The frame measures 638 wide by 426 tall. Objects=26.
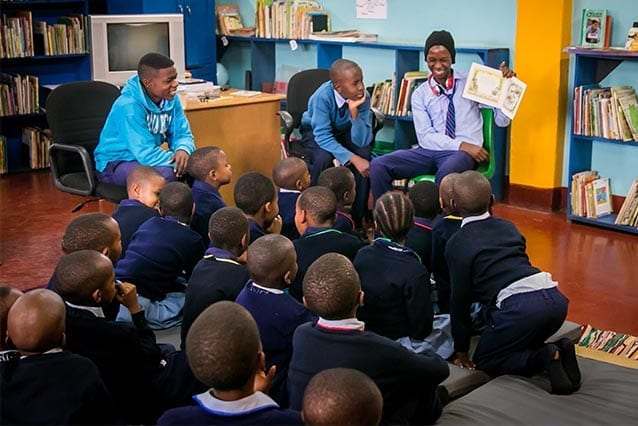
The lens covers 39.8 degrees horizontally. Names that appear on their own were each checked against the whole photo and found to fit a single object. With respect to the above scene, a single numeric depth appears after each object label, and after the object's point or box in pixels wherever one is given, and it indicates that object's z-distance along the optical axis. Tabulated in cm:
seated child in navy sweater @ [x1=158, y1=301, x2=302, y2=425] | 209
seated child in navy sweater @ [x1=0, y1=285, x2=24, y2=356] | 268
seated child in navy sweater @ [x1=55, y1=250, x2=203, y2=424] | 283
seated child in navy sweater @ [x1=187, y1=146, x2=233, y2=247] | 457
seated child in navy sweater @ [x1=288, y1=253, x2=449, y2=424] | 252
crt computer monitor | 732
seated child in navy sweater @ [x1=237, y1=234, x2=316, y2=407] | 295
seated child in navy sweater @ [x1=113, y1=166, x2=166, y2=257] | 417
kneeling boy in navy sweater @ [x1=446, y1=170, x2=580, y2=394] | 330
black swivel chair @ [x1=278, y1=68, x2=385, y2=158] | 641
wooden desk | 591
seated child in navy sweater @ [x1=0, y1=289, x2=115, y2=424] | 237
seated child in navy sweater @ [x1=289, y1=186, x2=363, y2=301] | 364
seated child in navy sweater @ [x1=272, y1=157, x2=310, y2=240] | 467
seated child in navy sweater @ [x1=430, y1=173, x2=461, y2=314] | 397
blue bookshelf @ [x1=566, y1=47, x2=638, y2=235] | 579
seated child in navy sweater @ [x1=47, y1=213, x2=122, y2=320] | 339
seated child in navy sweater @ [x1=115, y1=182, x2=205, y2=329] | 374
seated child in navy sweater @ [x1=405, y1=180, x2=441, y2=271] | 411
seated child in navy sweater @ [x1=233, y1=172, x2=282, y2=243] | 407
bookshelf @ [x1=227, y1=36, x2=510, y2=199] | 659
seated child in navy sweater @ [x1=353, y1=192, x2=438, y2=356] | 326
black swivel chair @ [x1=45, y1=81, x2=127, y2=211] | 517
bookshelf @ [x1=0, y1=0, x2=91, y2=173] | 789
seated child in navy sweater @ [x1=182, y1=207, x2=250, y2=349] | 329
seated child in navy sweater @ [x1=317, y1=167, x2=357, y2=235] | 443
